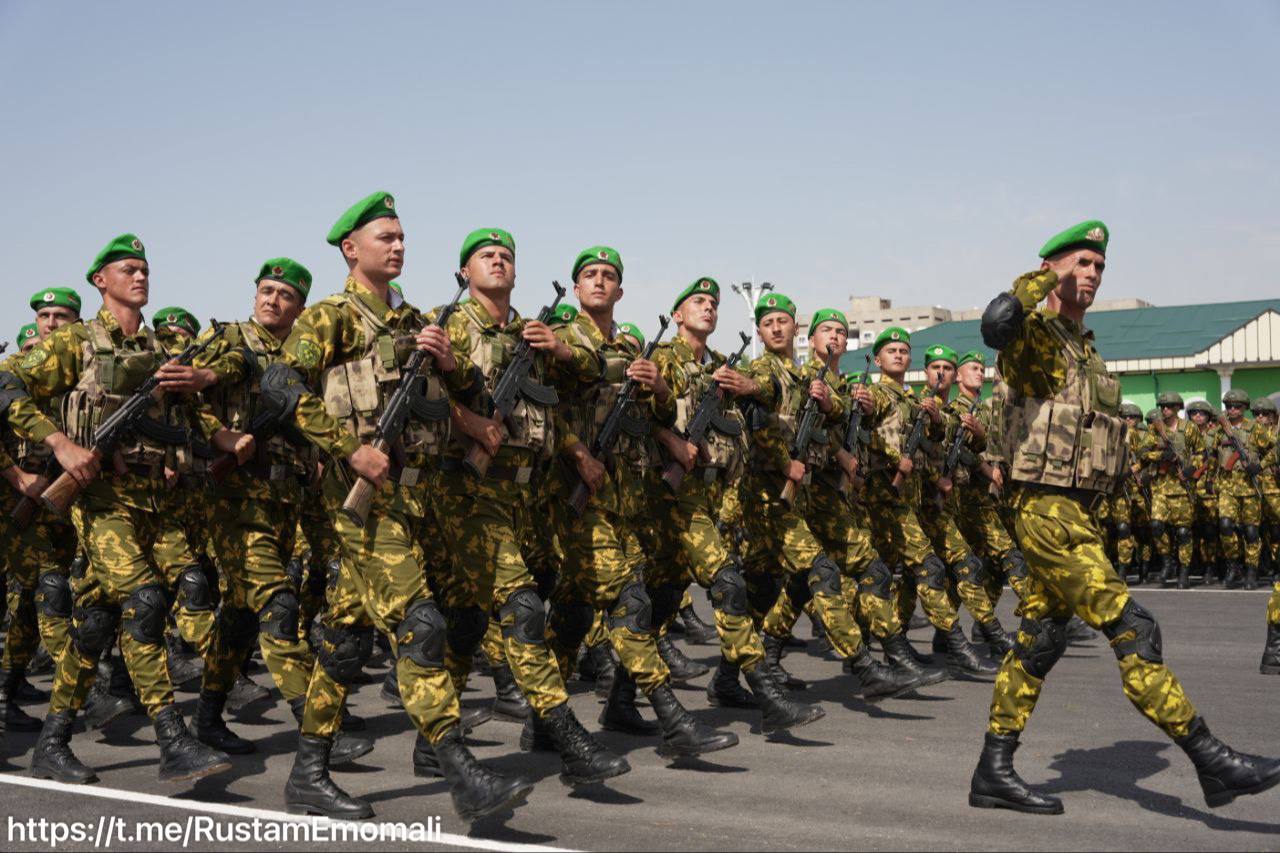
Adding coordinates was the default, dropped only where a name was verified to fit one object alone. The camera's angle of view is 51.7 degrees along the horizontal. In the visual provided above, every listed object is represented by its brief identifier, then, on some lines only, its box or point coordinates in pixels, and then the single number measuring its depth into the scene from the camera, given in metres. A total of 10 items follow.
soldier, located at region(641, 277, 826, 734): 6.97
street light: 32.00
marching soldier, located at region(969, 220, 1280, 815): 5.12
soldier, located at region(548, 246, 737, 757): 6.28
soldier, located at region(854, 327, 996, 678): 9.31
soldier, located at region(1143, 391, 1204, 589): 17.73
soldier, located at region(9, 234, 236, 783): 6.15
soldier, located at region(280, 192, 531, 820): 5.02
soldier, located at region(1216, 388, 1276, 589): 17.09
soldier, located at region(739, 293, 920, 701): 7.88
